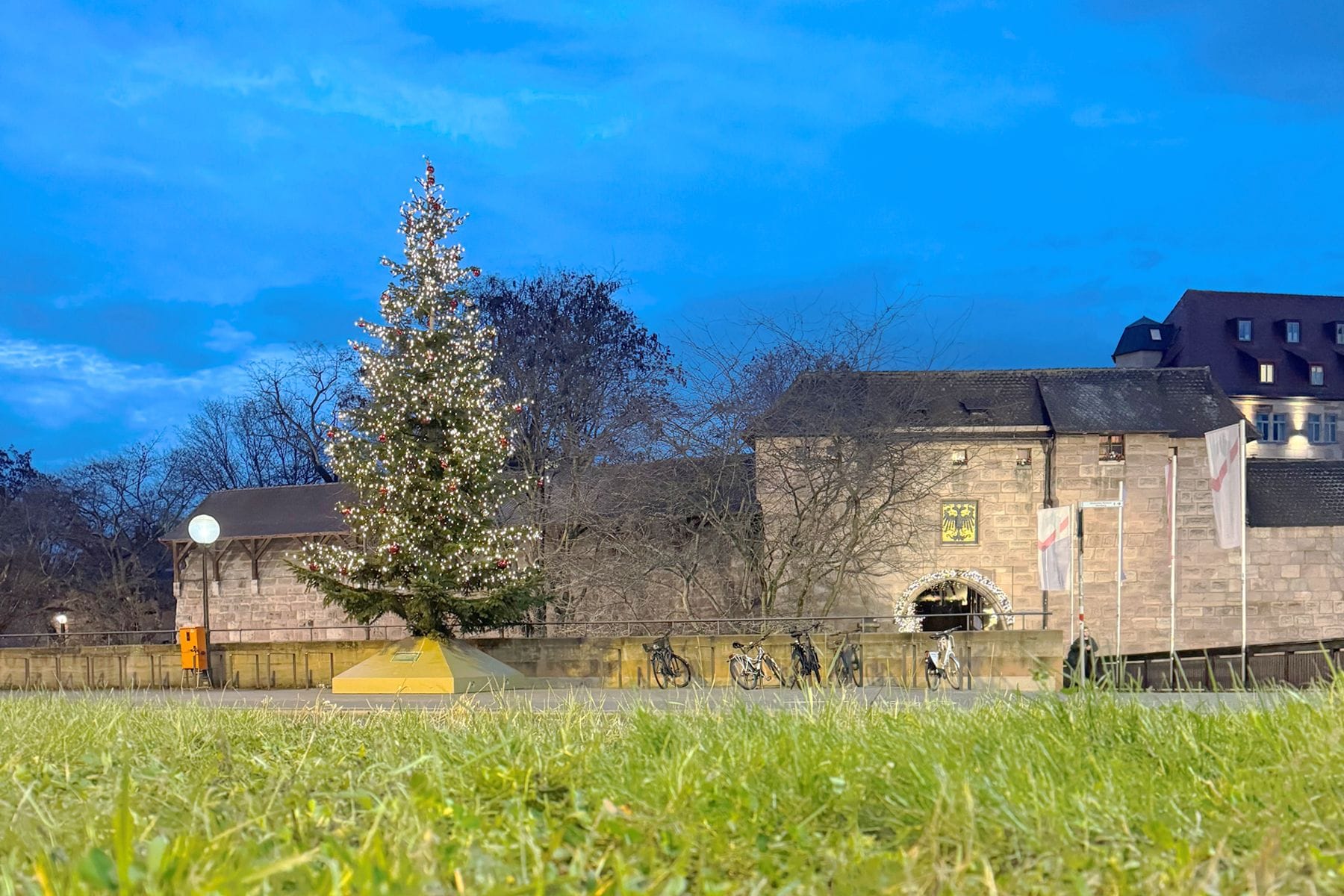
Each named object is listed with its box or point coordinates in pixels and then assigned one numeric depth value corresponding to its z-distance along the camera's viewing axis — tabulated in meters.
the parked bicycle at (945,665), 19.69
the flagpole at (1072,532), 23.58
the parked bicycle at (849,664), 18.39
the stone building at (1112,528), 36.03
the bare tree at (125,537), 49.47
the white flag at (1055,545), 24.16
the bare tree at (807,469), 27.41
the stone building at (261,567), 44.03
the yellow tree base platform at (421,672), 18.69
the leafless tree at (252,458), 55.28
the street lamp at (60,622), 45.41
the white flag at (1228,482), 18.50
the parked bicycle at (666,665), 20.22
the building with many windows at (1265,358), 70.19
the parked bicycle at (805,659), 19.78
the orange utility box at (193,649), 21.75
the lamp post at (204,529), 20.06
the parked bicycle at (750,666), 19.77
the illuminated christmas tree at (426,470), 19.16
